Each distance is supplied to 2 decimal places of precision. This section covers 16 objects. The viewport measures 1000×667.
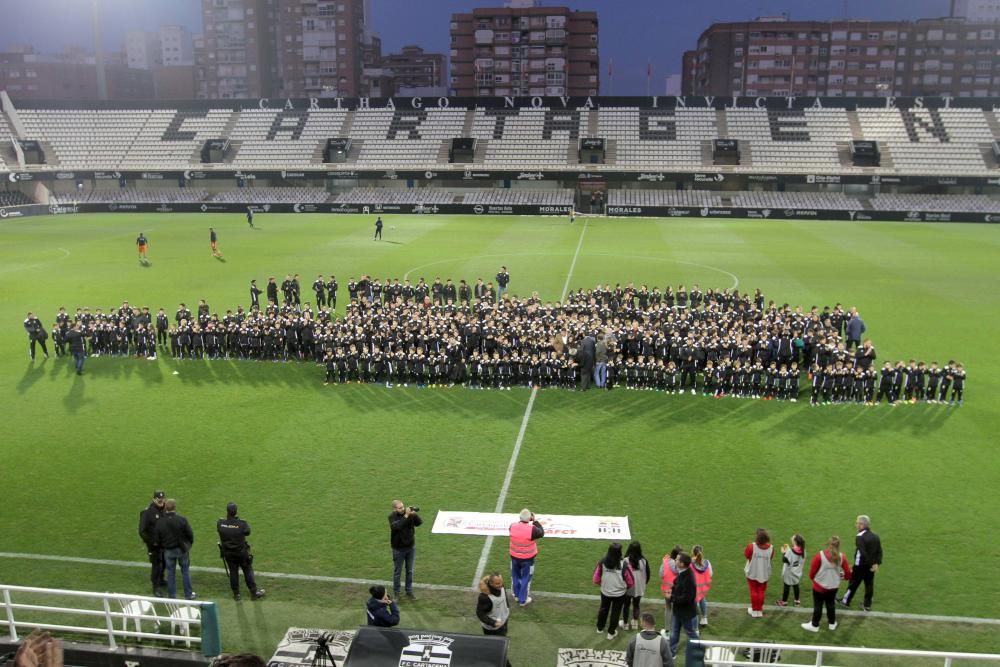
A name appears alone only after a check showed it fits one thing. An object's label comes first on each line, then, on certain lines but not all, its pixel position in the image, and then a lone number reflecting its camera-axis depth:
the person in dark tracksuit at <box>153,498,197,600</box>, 11.05
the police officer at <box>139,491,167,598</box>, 11.12
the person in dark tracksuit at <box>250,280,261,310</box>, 29.90
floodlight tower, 89.40
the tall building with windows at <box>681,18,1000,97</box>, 117.62
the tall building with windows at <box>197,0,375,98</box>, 123.81
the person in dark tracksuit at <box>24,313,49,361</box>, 24.39
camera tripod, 8.48
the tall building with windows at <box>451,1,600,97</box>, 115.50
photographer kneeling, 9.48
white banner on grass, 13.37
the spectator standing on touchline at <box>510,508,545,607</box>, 10.99
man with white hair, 10.81
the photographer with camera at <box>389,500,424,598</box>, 11.14
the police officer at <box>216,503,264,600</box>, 11.16
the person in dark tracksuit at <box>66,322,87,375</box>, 23.06
